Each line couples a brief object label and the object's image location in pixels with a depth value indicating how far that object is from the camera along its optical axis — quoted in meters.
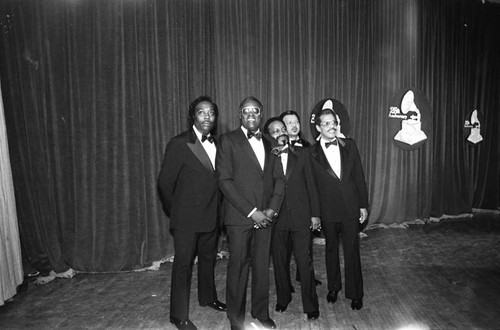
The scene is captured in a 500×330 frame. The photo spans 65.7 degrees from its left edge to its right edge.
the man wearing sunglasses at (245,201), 2.79
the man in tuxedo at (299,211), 3.07
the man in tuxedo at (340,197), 3.30
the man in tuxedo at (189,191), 2.98
